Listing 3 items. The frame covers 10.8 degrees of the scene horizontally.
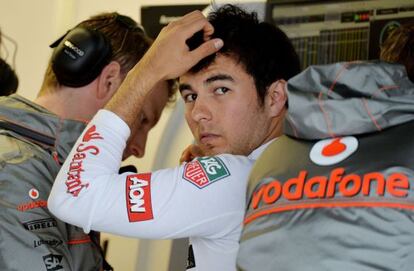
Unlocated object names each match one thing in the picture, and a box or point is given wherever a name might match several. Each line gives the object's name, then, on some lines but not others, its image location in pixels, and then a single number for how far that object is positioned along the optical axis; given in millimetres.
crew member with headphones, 3476
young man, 3276
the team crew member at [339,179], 2989
